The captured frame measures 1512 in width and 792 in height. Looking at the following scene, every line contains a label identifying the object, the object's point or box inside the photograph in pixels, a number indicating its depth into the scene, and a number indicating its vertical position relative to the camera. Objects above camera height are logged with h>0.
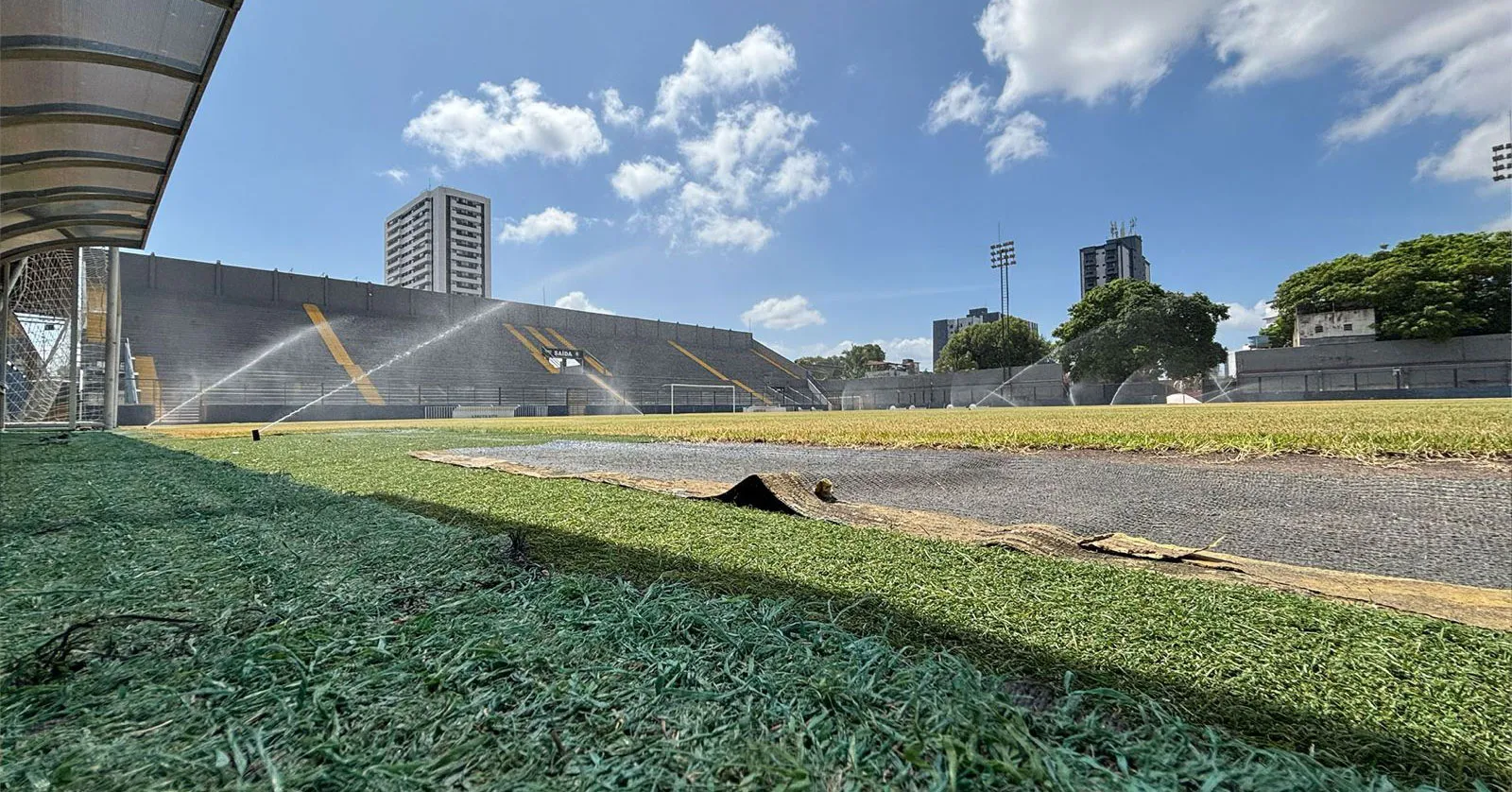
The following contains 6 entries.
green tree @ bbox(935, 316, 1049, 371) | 45.99 +3.89
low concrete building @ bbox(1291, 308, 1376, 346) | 31.41 +3.39
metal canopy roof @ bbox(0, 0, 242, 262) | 2.80 +1.82
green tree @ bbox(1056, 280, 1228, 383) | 34.19 +3.17
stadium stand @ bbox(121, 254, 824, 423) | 24.16 +2.90
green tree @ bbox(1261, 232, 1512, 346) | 28.11 +5.11
